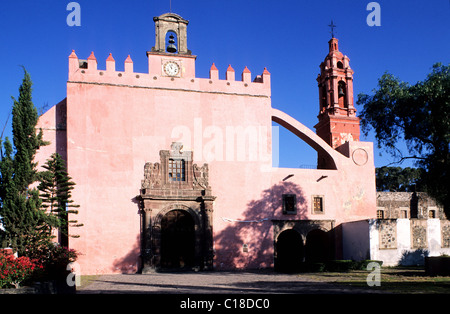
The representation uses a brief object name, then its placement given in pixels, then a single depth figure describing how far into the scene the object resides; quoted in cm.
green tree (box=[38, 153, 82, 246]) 1866
